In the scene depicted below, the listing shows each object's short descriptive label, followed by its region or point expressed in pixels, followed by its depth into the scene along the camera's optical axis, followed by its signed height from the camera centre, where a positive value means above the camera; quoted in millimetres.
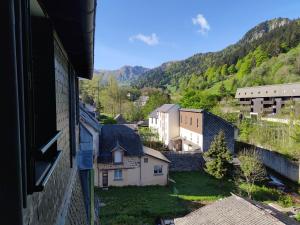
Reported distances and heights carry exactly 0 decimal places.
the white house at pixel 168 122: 32312 -3182
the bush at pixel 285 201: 16578 -6604
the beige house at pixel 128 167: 19812 -5258
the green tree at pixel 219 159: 20328 -4761
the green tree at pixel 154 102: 49906 -986
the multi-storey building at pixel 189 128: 25484 -3307
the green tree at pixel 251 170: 18859 -5254
